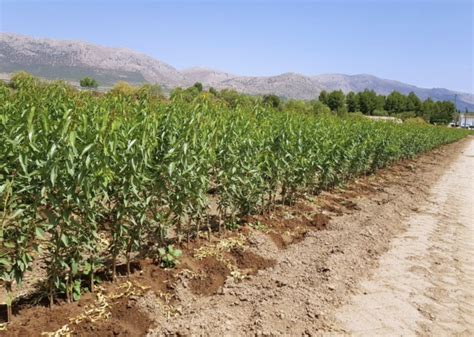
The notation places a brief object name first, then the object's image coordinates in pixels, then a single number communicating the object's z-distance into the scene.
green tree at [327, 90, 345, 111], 106.44
